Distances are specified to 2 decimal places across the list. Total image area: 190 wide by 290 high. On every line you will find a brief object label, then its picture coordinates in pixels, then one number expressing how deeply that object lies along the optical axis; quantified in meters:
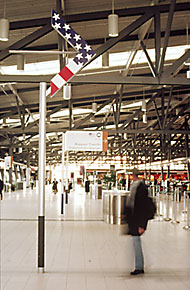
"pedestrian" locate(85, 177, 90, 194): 31.89
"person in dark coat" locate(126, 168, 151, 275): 4.80
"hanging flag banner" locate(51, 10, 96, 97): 4.79
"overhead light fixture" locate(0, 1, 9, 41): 6.96
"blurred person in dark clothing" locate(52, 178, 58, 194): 31.02
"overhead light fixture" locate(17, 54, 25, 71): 9.84
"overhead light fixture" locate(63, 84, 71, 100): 10.77
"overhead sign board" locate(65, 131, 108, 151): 10.99
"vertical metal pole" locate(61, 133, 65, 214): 12.45
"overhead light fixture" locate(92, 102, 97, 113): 15.83
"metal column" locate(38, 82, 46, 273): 5.05
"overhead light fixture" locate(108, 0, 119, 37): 7.09
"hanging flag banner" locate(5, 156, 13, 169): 24.72
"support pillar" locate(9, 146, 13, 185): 27.14
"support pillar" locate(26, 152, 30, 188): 37.91
